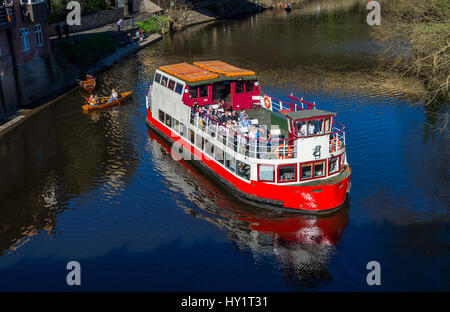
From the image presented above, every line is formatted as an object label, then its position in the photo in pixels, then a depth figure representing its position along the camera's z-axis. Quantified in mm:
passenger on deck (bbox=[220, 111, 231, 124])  34312
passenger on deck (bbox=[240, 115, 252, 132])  33094
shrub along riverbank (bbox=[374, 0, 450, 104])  41312
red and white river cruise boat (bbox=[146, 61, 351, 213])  29280
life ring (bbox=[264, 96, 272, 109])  37375
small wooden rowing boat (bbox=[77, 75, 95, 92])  55759
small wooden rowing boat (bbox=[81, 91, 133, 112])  50188
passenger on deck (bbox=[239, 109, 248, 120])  34531
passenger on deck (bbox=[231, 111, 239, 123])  34906
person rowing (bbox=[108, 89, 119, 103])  51150
